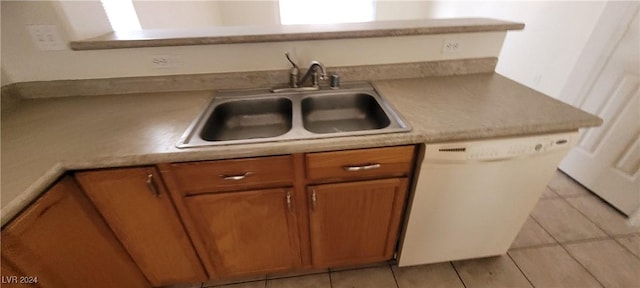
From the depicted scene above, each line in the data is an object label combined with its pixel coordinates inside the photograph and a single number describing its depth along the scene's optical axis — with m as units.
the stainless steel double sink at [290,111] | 1.26
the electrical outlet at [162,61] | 1.29
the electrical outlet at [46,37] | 1.17
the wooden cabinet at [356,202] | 0.97
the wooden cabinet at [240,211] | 0.93
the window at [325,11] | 4.77
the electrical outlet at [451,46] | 1.39
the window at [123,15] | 2.06
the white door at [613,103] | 1.59
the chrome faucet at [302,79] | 1.29
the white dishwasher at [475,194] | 0.98
